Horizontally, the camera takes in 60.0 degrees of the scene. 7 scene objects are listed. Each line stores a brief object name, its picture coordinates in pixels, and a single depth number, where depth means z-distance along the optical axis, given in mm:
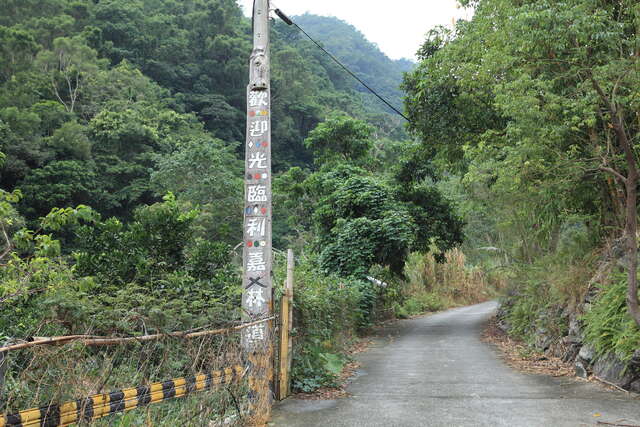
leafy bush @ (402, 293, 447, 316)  25525
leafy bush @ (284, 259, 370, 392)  7402
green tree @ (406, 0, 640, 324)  7176
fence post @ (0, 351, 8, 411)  2820
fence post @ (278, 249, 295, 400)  6625
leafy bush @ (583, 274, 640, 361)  7012
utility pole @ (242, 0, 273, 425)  6020
